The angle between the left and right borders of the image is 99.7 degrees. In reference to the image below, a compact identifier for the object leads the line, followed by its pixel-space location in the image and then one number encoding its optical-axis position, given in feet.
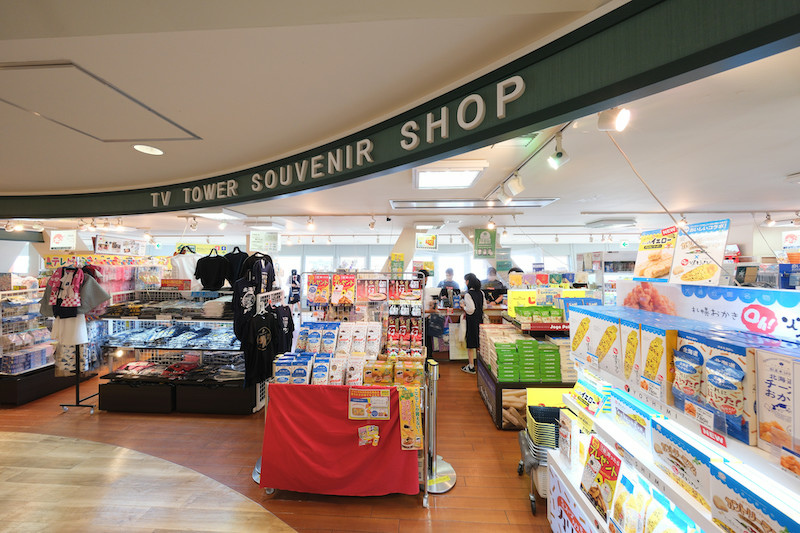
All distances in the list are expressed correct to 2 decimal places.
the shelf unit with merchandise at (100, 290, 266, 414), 15.02
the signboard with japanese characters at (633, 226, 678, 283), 6.06
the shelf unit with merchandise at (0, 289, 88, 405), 15.98
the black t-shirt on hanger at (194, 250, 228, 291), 15.25
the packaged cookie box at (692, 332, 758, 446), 3.47
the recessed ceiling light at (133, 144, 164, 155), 6.87
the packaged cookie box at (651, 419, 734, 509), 3.96
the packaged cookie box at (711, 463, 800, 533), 3.10
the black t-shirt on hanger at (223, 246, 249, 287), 15.09
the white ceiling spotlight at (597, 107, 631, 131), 7.04
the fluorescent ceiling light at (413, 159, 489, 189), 11.83
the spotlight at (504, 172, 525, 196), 13.02
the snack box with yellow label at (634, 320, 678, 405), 4.42
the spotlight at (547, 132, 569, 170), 9.26
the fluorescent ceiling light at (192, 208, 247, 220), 20.13
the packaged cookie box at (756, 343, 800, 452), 3.09
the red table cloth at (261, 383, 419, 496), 9.45
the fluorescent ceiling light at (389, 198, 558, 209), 19.10
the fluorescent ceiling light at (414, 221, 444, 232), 26.63
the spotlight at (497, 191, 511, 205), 14.98
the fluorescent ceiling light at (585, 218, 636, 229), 25.85
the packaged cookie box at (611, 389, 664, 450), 5.25
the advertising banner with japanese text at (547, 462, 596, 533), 6.41
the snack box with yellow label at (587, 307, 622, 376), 5.62
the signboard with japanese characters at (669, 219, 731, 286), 5.05
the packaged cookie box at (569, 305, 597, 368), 6.57
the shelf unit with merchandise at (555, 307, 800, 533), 3.35
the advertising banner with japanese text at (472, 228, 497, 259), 27.02
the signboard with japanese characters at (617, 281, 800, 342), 3.99
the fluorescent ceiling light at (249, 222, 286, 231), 26.73
